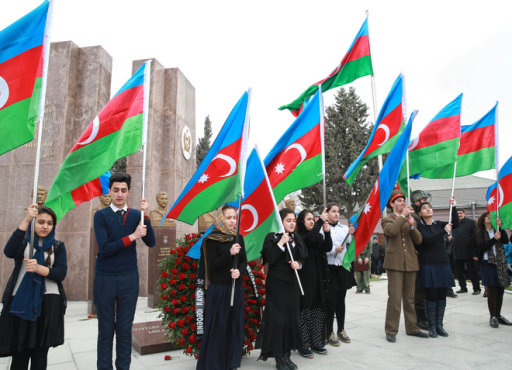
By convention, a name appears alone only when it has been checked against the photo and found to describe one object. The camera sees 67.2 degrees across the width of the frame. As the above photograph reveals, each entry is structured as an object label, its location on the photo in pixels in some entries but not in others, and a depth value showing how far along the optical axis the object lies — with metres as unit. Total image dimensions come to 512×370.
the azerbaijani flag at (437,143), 6.19
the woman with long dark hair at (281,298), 4.41
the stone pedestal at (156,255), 9.45
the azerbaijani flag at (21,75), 3.41
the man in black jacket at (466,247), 10.22
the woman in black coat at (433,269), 5.86
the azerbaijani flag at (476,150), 6.65
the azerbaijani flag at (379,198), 5.41
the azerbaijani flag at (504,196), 6.23
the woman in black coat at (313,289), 5.06
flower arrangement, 4.55
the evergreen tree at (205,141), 47.75
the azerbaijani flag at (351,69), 7.21
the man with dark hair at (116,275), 3.65
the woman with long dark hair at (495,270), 6.49
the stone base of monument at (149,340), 5.21
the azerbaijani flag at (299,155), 5.14
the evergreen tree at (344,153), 32.34
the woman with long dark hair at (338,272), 5.58
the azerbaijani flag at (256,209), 4.70
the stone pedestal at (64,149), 10.85
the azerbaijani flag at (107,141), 3.89
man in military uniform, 5.76
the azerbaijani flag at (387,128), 6.14
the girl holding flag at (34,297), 3.30
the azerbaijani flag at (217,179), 4.24
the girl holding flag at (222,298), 4.06
